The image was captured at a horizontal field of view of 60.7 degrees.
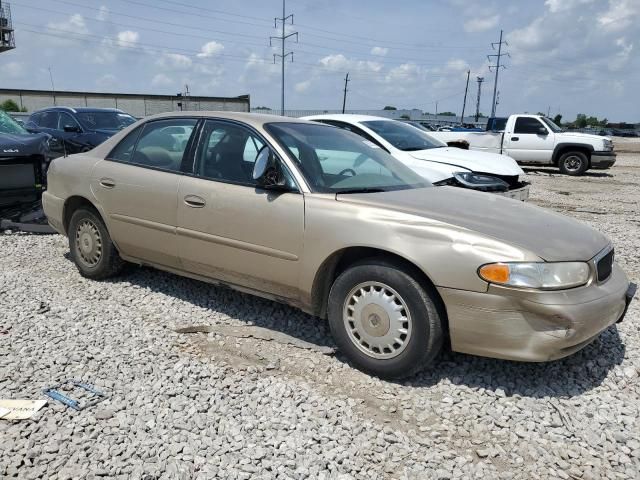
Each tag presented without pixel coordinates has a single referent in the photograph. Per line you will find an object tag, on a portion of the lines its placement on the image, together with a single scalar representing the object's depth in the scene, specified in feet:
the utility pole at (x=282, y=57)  166.26
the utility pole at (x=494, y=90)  206.73
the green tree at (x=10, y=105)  139.25
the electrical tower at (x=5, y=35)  168.56
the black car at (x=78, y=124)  38.70
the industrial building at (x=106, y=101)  152.05
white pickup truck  53.57
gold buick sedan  9.86
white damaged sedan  24.08
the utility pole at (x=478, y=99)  266.77
